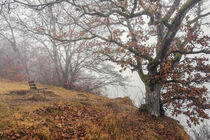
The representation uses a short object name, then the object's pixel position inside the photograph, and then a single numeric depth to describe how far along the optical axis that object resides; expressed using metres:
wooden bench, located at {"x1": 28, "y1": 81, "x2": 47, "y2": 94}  8.05
